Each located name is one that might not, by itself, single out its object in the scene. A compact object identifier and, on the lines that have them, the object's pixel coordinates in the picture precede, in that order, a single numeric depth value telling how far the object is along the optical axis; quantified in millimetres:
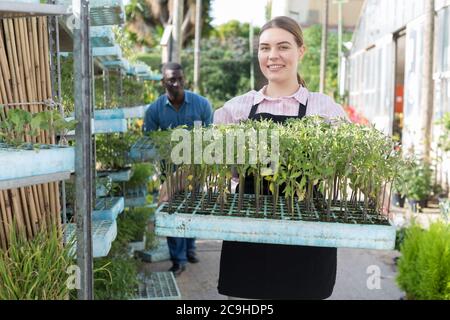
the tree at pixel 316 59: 22953
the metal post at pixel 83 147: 1600
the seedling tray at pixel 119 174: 4336
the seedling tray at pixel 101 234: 2330
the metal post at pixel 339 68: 19503
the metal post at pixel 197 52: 13862
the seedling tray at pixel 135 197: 4914
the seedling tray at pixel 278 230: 1776
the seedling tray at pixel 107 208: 2943
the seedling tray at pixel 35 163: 1542
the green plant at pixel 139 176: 5082
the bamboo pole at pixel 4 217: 2064
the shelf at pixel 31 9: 1580
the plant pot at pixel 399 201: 8062
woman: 2148
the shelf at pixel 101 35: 3098
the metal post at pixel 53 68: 2239
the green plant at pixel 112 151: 4418
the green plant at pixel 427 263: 3334
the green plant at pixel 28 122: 1793
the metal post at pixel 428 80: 7090
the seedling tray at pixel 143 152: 4133
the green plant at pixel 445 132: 6750
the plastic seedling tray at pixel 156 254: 5332
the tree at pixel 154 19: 21219
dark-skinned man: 4688
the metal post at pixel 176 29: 9094
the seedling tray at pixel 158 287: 4082
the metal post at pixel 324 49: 14316
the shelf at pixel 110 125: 3361
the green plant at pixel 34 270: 1938
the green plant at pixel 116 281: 3376
